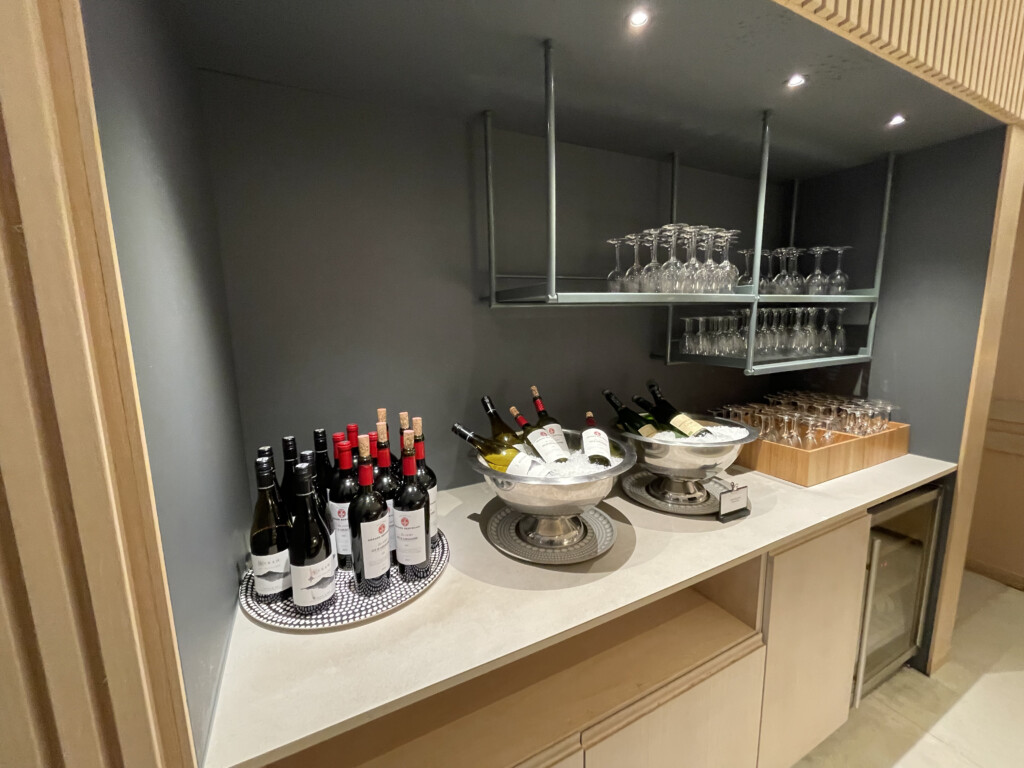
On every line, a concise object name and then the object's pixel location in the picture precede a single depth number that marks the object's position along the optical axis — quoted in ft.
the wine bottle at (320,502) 3.26
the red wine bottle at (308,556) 2.89
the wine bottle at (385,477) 3.35
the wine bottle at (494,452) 3.51
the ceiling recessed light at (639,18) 2.84
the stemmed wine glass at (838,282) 5.78
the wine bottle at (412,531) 3.19
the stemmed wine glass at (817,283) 5.63
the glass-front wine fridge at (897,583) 5.01
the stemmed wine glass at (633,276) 4.37
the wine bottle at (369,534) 3.01
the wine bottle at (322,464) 3.59
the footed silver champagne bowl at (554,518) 3.31
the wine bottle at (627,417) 4.93
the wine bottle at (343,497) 3.22
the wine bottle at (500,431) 4.58
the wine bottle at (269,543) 2.97
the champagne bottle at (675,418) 4.45
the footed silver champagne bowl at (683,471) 4.19
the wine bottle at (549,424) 4.27
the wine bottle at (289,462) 3.17
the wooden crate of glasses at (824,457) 4.86
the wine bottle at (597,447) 3.80
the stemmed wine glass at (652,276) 4.35
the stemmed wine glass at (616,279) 4.58
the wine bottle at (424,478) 3.56
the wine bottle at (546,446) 3.79
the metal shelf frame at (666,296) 3.36
